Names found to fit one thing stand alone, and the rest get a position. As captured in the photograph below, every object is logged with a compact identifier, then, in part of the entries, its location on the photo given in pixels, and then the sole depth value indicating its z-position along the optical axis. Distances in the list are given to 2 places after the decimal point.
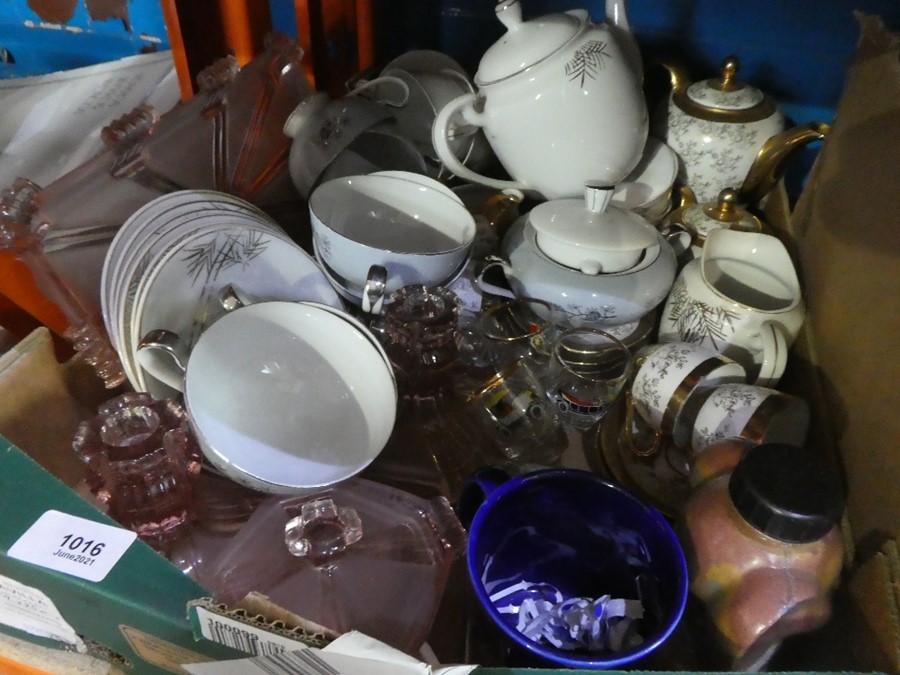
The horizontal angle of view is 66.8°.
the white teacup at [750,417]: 0.54
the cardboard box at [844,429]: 0.39
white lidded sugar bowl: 0.65
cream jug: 0.62
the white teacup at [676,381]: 0.59
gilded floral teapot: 0.77
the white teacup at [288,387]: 0.53
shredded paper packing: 0.46
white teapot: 0.66
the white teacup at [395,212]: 0.70
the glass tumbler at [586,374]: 0.63
